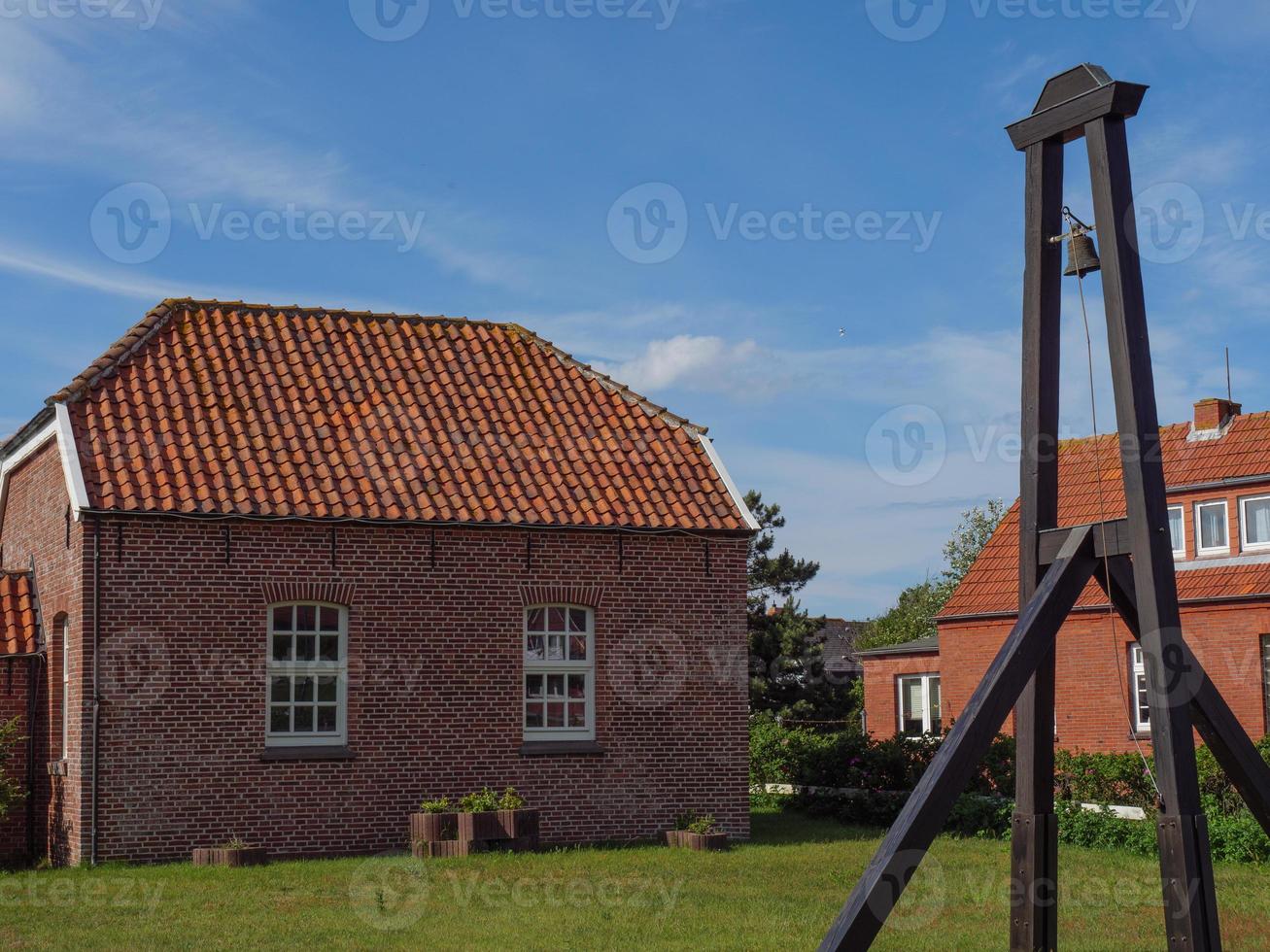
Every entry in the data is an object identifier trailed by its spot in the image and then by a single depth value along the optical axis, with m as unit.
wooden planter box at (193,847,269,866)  14.70
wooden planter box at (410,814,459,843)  15.48
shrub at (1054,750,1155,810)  19.23
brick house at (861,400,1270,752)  23.20
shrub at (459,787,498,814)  15.74
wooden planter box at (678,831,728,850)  16.28
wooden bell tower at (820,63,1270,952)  7.57
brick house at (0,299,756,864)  15.45
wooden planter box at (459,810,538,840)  15.42
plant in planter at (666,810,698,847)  16.50
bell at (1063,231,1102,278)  8.55
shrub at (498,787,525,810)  15.80
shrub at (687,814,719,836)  16.56
